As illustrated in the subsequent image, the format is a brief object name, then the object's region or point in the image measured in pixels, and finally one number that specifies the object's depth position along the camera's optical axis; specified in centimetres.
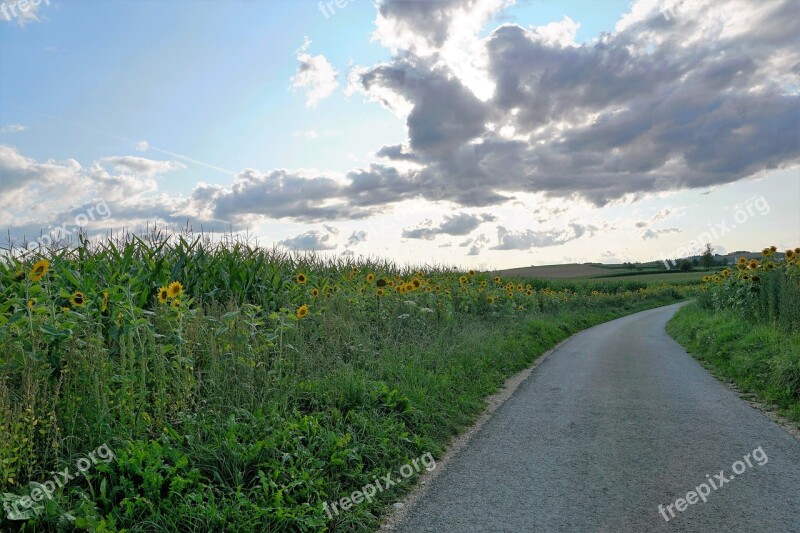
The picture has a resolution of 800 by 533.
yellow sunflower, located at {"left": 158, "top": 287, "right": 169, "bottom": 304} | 670
